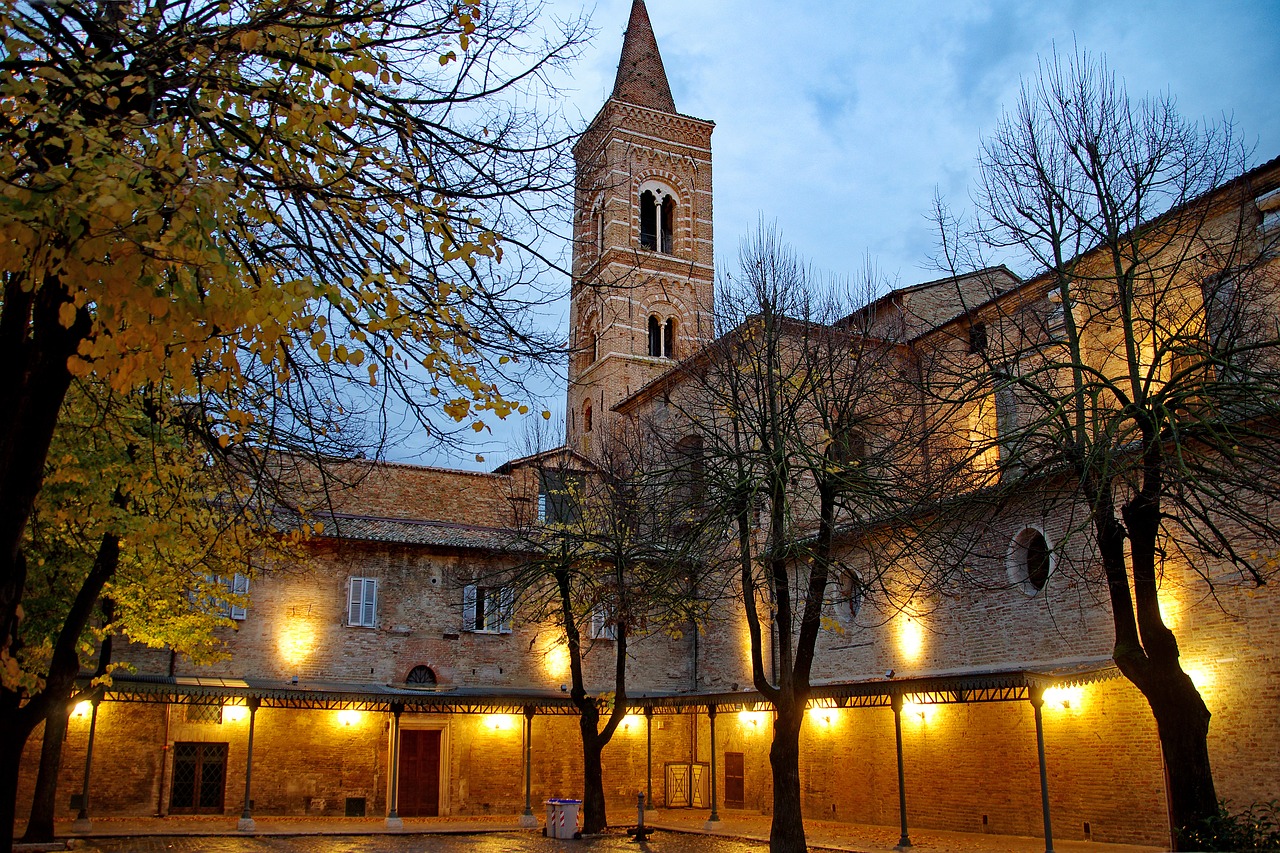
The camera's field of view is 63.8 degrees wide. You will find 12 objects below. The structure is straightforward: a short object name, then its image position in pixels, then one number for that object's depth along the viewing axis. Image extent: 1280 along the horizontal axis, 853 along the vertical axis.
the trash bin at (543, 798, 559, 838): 21.28
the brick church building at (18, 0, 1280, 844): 17.59
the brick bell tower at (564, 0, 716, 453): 45.91
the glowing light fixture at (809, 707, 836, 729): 24.58
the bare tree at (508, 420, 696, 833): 20.30
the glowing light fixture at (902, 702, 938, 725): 22.02
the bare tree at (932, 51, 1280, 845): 11.38
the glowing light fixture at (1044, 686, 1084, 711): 18.73
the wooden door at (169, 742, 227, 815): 24.64
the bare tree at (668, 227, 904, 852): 15.27
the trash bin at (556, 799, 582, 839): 21.06
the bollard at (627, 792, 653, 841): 20.83
